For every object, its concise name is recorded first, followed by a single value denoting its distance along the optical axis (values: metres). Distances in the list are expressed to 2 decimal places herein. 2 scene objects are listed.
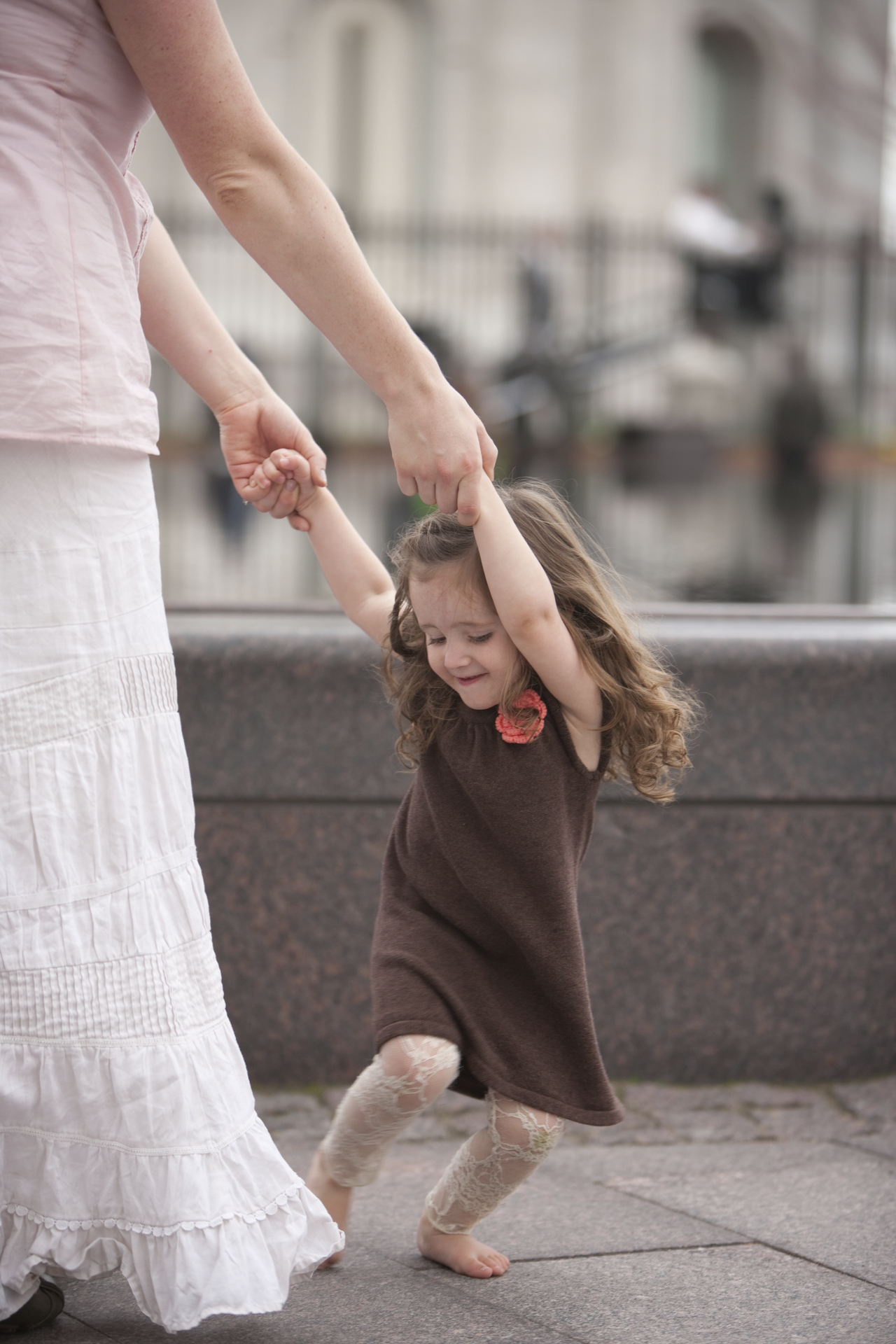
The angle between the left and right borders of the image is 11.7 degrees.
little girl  4.73
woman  4.43
